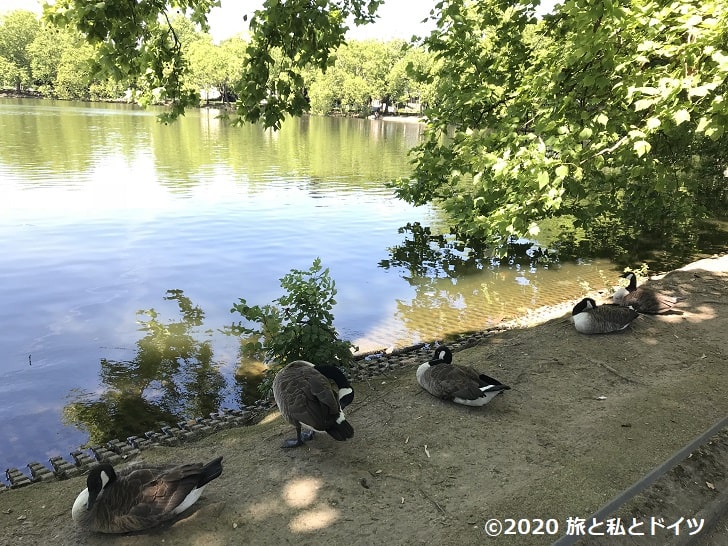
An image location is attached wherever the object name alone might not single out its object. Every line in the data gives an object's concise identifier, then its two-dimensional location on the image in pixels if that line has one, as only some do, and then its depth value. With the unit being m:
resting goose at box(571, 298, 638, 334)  9.27
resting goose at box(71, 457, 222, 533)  4.50
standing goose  5.45
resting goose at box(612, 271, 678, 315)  9.95
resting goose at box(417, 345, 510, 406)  6.64
